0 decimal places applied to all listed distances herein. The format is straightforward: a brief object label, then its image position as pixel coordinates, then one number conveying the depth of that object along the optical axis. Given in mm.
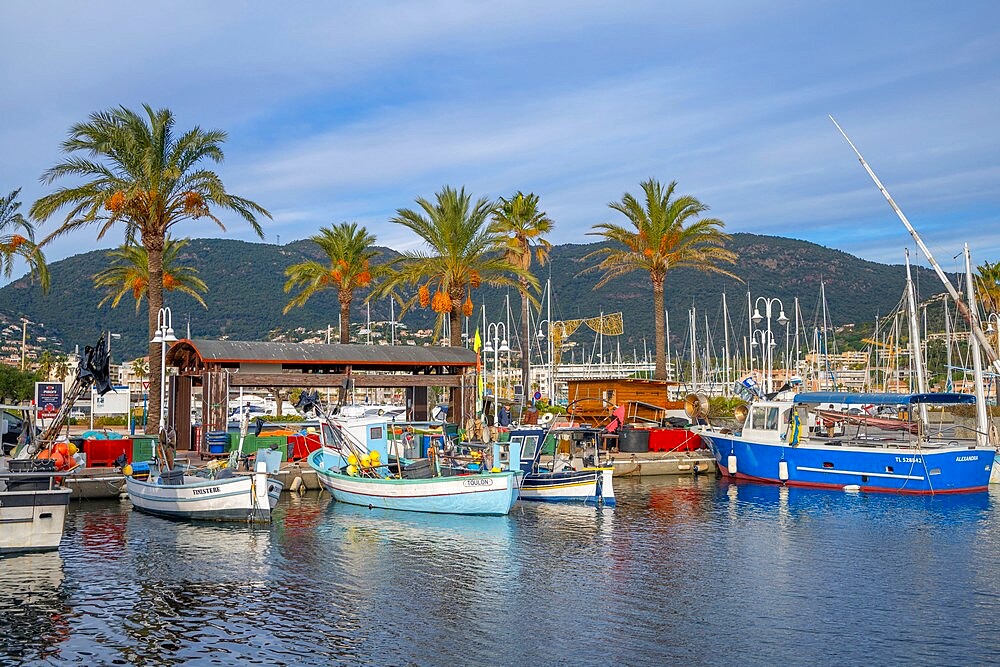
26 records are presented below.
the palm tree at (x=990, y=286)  67625
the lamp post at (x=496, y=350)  47594
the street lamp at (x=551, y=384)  75188
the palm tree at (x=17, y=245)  36250
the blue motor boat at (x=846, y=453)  34812
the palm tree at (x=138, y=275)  49531
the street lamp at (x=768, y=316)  45688
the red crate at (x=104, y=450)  33656
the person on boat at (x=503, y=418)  47297
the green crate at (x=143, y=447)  32562
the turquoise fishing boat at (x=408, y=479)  28906
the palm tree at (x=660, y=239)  49094
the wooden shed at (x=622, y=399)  47031
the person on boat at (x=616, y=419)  43594
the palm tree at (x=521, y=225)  55500
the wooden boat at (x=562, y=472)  31344
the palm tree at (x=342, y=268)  52969
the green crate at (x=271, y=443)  34781
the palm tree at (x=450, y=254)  45812
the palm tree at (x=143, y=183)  36375
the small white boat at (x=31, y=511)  21453
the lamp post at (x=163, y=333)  34375
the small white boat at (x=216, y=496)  27500
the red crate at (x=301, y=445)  36938
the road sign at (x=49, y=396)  36375
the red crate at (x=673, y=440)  43719
